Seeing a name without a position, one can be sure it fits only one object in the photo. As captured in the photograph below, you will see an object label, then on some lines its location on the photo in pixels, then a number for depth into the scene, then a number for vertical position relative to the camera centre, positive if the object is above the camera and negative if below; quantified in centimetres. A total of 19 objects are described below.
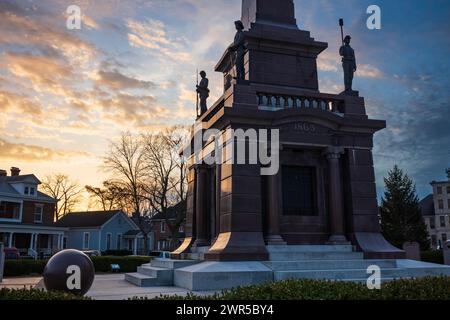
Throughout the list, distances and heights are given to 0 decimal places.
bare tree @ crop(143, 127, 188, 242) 4312 +530
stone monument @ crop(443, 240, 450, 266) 2456 -120
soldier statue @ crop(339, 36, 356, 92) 1755 +671
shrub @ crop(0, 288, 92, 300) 685 -101
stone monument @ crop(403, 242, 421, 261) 2653 -117
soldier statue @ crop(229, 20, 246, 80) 1642 +688
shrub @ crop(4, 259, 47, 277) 2497 -206
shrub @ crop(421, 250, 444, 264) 3111 -179
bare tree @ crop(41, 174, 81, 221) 7588 +577
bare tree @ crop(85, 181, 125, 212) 4438 +382
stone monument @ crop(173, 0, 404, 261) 1492 +205
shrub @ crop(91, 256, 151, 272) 2892 -200
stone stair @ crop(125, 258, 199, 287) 1455 -147
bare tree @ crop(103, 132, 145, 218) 4441 +546
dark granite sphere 1034 -100
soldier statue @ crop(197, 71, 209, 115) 2080 +663
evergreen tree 4044 +164
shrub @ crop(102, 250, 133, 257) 5101 -246
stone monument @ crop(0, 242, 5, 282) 1912 -114
